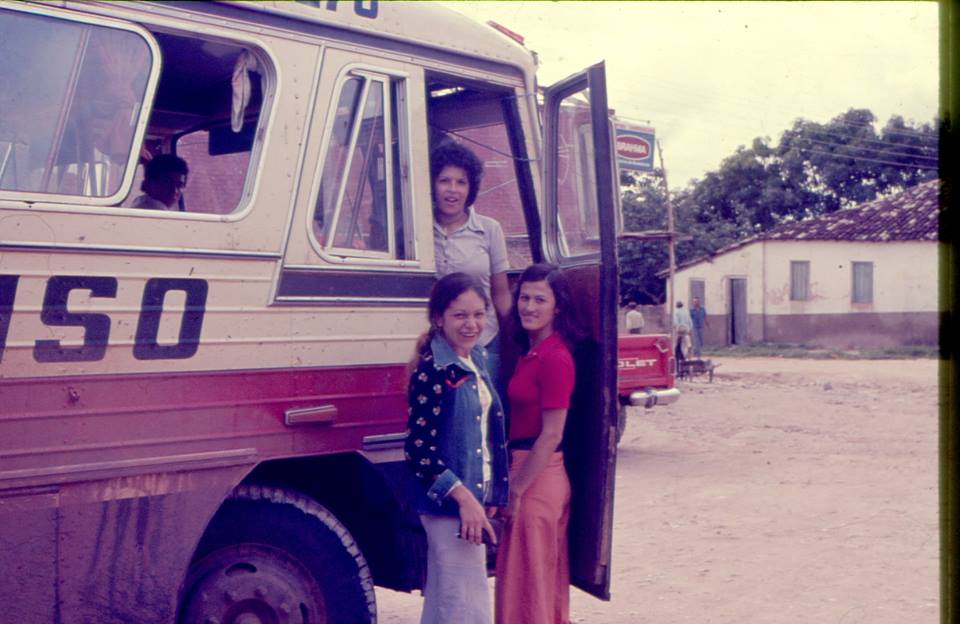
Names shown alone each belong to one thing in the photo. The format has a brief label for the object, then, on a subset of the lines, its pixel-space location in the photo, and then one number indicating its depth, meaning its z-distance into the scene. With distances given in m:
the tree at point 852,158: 47.81
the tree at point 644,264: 34.91
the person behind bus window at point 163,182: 3.90
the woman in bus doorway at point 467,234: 4.43
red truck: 11.15
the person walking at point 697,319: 32.50
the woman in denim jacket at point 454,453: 3.85
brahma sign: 11.70
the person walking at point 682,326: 24.91
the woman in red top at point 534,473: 4.30
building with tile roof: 35.47
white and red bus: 3.53
